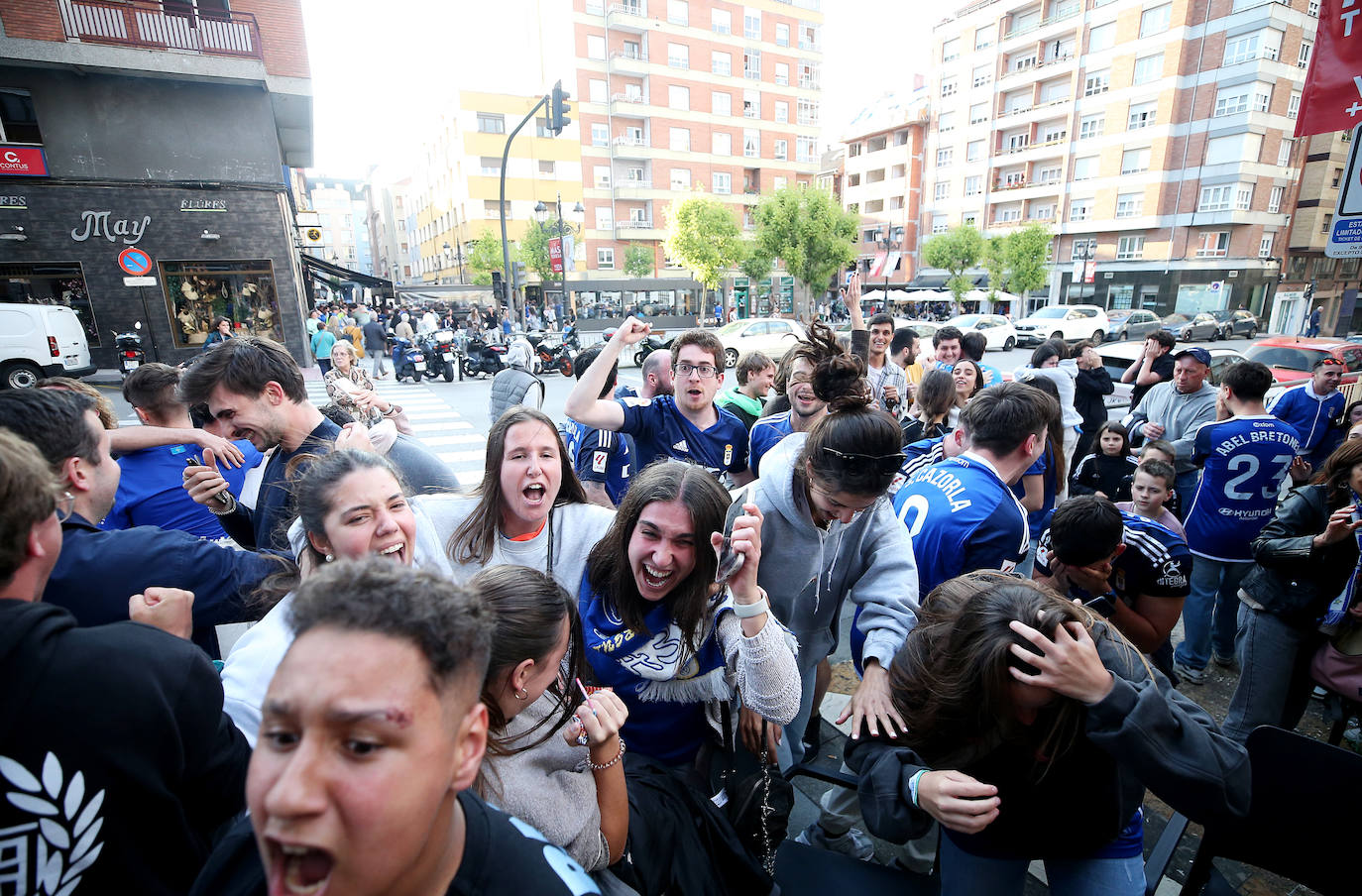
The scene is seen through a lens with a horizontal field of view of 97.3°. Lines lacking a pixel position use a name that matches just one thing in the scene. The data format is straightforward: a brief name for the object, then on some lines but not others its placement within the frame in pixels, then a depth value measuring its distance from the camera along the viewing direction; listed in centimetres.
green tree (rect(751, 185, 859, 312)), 3294
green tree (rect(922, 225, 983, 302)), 3828
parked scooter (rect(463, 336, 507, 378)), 1722
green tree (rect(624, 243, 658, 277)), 4109
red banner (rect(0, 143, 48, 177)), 1434
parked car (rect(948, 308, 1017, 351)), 2381
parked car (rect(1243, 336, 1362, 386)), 980
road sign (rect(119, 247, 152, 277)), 1075
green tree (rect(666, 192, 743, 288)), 3578
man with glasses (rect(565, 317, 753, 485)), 398
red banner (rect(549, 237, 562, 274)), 2592
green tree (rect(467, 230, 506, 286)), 4494
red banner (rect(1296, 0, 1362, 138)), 380
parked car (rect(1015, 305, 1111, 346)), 2472
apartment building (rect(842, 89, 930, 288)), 4650
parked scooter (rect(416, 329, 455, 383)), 1670
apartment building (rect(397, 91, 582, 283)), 4409
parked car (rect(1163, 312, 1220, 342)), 2641
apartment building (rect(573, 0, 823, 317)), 3984
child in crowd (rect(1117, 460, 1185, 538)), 357
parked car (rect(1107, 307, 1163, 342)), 2639
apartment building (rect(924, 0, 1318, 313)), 3177
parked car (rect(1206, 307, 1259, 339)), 2808
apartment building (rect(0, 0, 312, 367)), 1459
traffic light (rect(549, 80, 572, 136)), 1290
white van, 1246
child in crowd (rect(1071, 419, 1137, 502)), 485
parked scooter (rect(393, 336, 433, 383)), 1638
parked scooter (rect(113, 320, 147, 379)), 1411
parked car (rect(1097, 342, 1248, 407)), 1182
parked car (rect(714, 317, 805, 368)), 1936
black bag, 209
